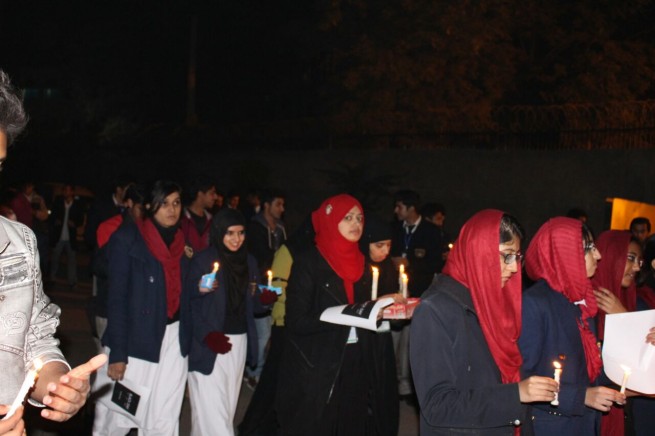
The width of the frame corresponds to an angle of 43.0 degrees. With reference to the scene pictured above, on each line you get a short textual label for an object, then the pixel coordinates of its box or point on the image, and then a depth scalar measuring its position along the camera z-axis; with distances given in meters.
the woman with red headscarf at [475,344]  3.71
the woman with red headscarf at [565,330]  4.35
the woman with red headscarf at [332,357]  5.89
